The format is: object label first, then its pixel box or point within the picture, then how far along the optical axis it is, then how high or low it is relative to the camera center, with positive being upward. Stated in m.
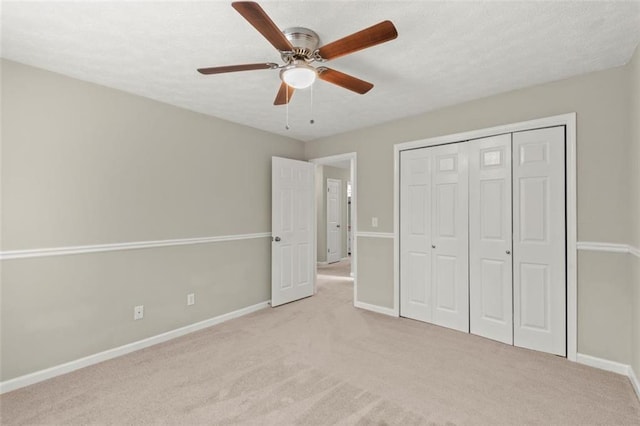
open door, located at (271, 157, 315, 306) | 4.25 -0.20
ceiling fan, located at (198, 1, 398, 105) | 1.46 +0.92
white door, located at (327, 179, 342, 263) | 7.61 -0.10
